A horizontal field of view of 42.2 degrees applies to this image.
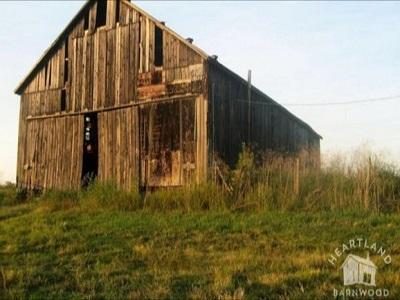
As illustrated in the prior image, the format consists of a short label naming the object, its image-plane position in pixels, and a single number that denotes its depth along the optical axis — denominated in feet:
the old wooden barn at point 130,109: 51.34
